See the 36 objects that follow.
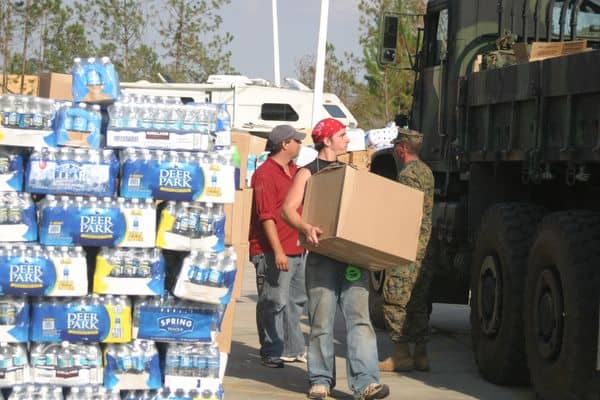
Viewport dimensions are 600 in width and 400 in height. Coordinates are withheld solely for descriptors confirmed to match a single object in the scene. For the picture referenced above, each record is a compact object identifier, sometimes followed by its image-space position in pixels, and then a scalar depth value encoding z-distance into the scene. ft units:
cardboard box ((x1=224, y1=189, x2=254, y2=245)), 41.27
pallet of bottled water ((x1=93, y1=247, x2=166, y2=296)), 36.25
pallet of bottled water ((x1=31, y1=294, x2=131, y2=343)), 36.05
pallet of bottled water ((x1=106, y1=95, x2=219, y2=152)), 36.45
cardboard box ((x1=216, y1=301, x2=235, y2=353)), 41.63
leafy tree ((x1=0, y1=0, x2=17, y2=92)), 166.68
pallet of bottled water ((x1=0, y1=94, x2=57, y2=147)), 36.27
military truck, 39.89
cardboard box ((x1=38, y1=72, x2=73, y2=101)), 39.43
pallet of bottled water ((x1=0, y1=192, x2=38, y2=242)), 35.83
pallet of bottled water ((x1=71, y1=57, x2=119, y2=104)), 36.35
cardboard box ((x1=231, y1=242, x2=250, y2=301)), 43.87
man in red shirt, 51.03
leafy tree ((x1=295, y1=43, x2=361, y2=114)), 230.98
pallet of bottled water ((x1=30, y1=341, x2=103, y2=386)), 36.11
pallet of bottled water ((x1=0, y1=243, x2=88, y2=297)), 35.59
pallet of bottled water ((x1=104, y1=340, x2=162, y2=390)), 36.45
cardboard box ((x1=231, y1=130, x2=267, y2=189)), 46.75
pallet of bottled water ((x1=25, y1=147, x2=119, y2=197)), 35.93
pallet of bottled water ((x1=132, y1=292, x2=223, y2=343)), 36.75
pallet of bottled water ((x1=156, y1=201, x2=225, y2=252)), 36.65
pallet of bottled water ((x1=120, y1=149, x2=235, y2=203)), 36.21
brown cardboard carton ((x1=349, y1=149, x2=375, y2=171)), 66.62
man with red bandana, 42.67
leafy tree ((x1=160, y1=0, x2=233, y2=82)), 205.23
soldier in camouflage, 49.99
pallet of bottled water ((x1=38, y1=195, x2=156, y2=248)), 35.91
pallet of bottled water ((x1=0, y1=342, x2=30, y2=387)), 35.79
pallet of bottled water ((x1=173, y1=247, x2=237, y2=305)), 36.71
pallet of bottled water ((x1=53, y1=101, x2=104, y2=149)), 36.07
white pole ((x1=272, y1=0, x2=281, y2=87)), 173.40
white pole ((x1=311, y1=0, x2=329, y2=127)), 117.73
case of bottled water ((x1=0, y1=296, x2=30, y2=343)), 35.83
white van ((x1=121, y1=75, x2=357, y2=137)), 170.04
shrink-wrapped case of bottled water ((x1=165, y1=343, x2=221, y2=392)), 37.07
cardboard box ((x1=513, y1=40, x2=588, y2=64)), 45.87
